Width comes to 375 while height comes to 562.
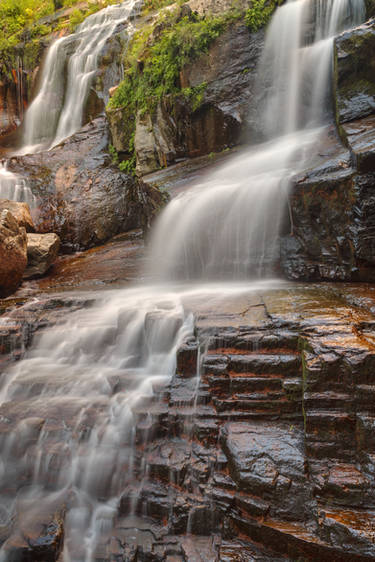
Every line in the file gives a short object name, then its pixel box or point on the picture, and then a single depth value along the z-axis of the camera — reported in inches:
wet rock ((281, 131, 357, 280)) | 202.1
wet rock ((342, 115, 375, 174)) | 193.2
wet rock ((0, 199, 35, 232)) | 326.3
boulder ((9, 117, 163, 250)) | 386.3
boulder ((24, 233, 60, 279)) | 314.2
